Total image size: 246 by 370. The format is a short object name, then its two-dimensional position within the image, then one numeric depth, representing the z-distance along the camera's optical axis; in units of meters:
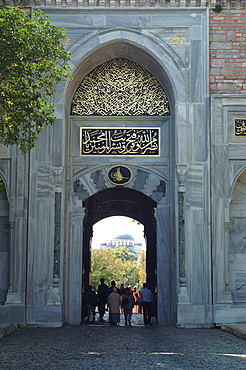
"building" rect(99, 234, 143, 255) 169.12
